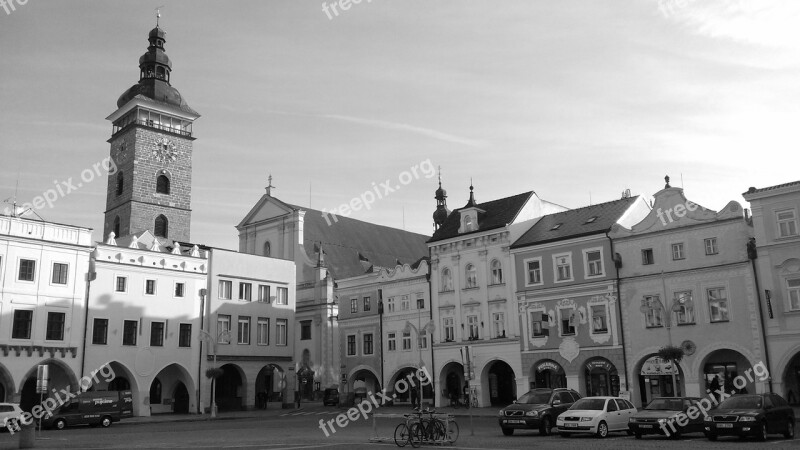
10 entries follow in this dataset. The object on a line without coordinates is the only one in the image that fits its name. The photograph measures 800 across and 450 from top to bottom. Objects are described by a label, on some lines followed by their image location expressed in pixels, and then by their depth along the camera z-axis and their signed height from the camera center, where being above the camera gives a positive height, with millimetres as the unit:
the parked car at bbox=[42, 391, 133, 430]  35375 -1037
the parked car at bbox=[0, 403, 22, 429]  31953 -890
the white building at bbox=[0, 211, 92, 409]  40469 +5003
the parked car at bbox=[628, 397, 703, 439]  23688 -1560
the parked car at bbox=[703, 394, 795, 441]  22016 -1446
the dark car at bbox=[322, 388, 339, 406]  57375 -1162
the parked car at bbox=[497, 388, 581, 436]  25922 -1227
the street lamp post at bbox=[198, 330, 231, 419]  49625 +3343
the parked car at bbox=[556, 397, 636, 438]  24438 -1423
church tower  71375 +23272
